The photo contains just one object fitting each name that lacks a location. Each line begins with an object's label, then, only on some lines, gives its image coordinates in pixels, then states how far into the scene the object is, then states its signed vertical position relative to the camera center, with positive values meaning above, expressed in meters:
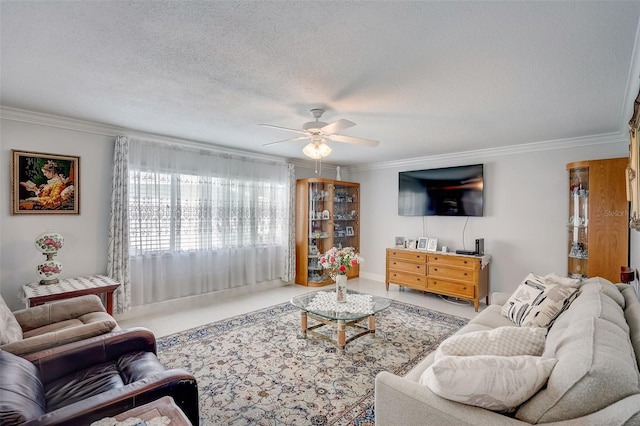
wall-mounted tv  4.89 +0.37
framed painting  3.20 +0.33
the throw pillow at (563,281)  2.54 -0.58
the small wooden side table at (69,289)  2.84 -0.76
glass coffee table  3.05 -1.00
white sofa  1.02 -0.62
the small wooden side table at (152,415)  1.22 -0.83
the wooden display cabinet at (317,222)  5.78 -0.18
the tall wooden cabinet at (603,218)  3.39 -0.06
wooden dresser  4.48 -0.95
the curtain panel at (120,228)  3.75 -0.19
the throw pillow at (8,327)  1.89 -0.75
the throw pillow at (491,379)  1.17 -0.65
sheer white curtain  4.05 -0.11
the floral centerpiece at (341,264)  3.34 -0.56
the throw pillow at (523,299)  2.56 -0.74
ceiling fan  2.85 +0.74
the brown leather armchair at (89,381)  1.28 -0.87
